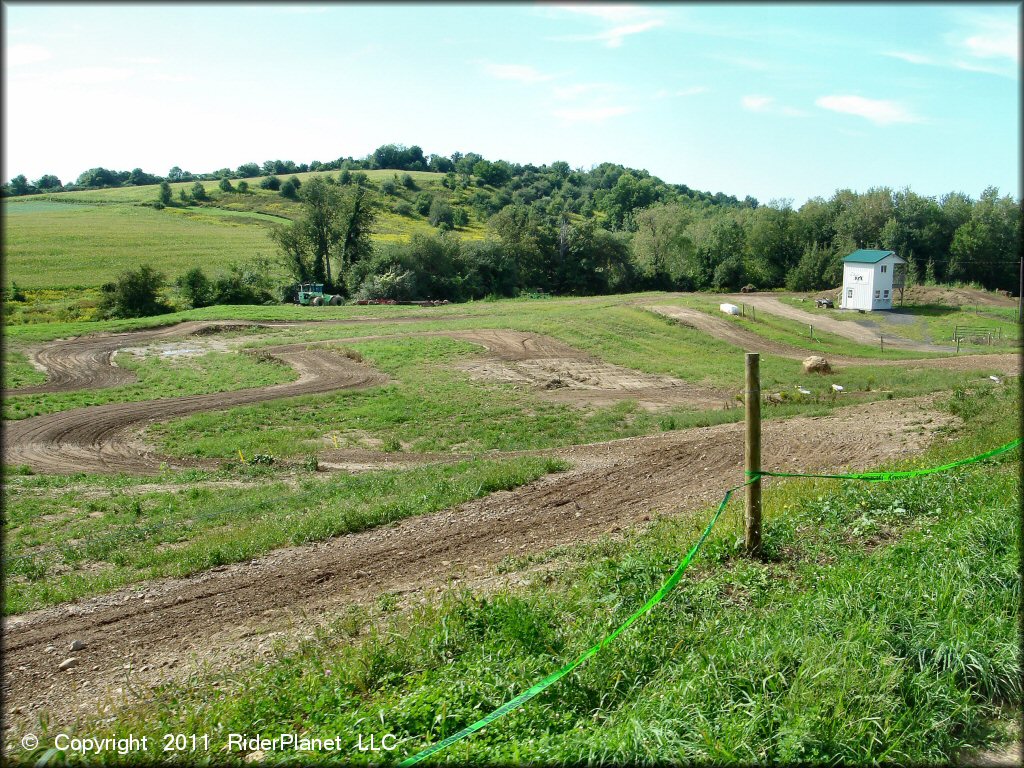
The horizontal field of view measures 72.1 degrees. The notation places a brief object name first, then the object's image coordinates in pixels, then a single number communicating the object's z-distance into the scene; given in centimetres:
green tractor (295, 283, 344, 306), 5378
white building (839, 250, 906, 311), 5147
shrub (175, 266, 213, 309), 4966
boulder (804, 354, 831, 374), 3250
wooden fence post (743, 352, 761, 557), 718
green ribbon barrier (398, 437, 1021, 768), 441
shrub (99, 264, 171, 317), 4506
